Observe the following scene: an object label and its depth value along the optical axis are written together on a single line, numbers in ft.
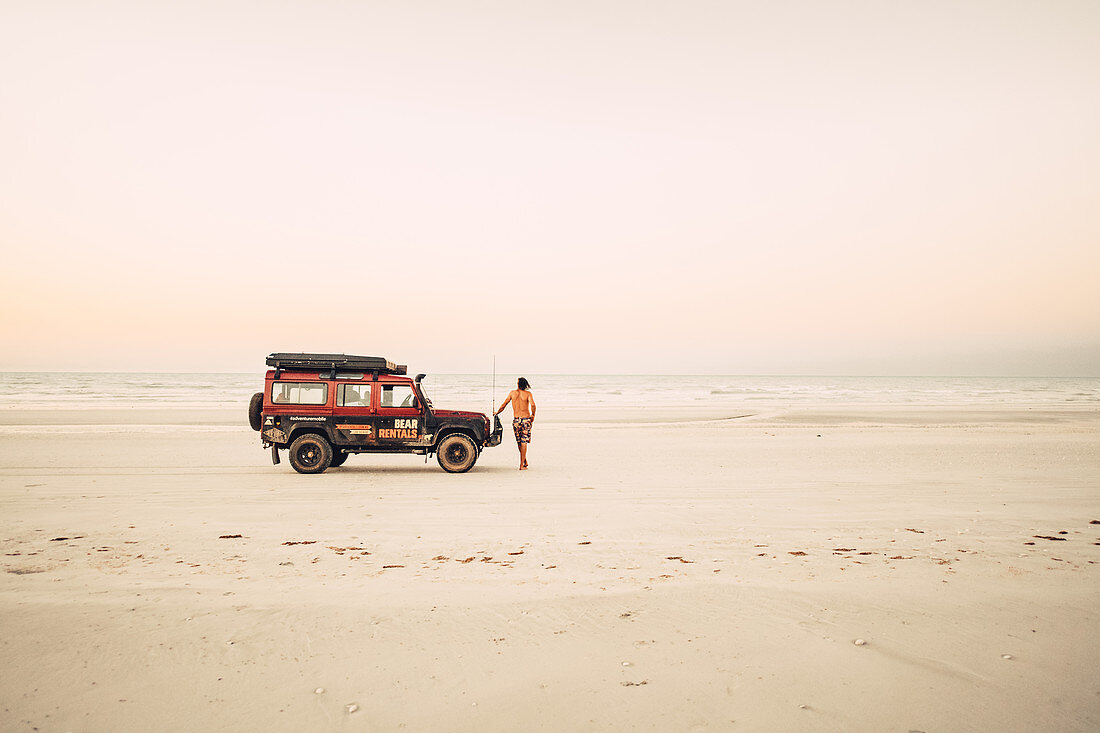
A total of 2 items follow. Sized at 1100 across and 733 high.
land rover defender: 44.24
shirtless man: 46.01
